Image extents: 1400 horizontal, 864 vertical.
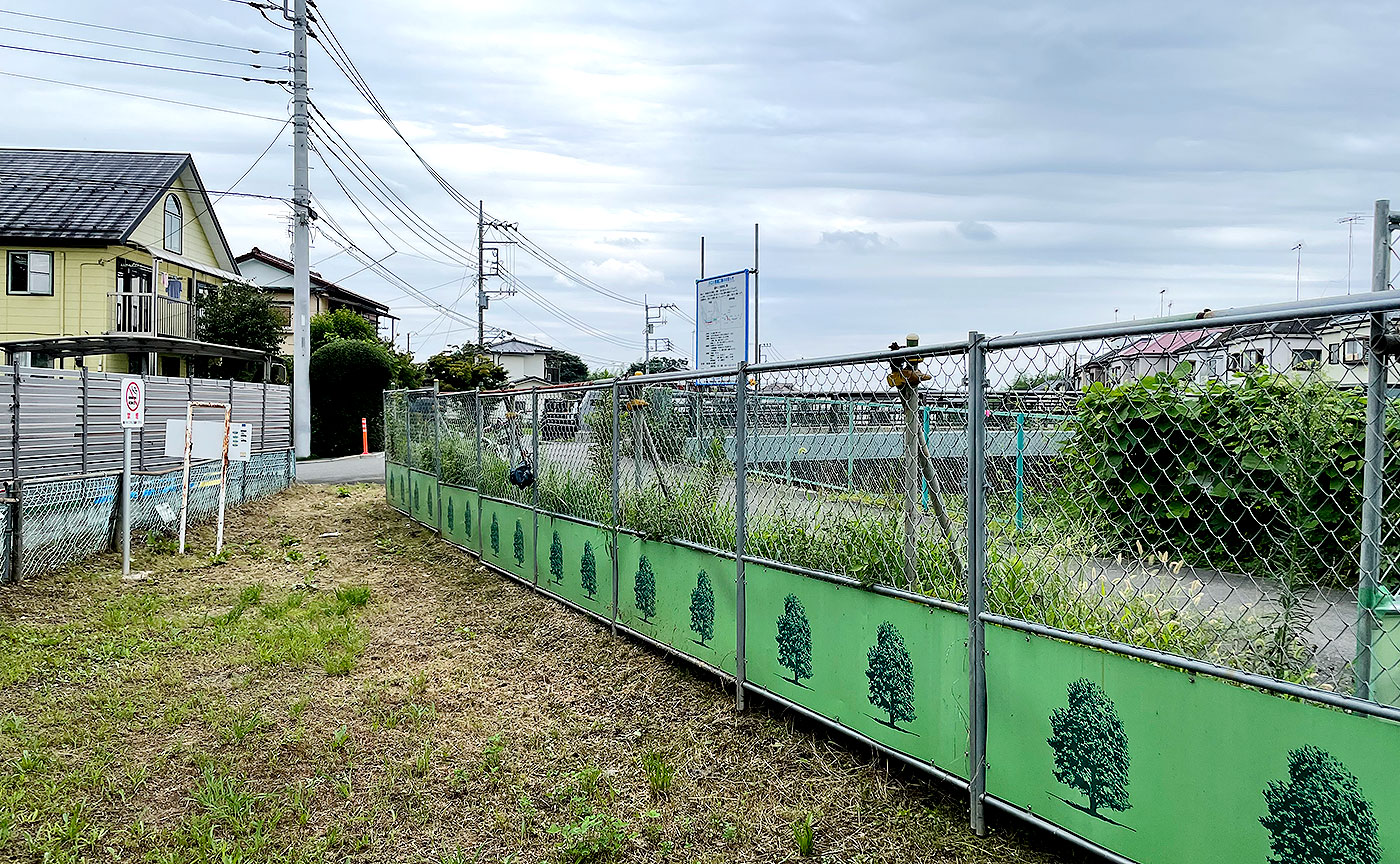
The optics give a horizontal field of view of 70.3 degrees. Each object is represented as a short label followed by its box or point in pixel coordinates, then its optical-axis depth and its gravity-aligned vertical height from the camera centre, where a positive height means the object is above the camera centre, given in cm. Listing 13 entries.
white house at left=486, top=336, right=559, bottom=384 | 7794 +427
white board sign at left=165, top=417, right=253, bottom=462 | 1046 -29
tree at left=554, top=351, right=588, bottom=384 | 7806 +393
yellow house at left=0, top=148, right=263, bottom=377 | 2595 +435
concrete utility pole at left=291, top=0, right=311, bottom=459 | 2314 +372
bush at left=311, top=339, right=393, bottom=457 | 2820 +68
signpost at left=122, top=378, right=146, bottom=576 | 930 -6
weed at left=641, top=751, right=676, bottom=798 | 442 -164
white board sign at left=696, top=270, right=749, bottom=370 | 1092 +108
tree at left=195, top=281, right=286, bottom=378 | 2962 +276
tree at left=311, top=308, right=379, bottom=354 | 3325 +292
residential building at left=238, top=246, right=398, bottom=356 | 4462 +612
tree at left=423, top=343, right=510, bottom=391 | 4122 +182
